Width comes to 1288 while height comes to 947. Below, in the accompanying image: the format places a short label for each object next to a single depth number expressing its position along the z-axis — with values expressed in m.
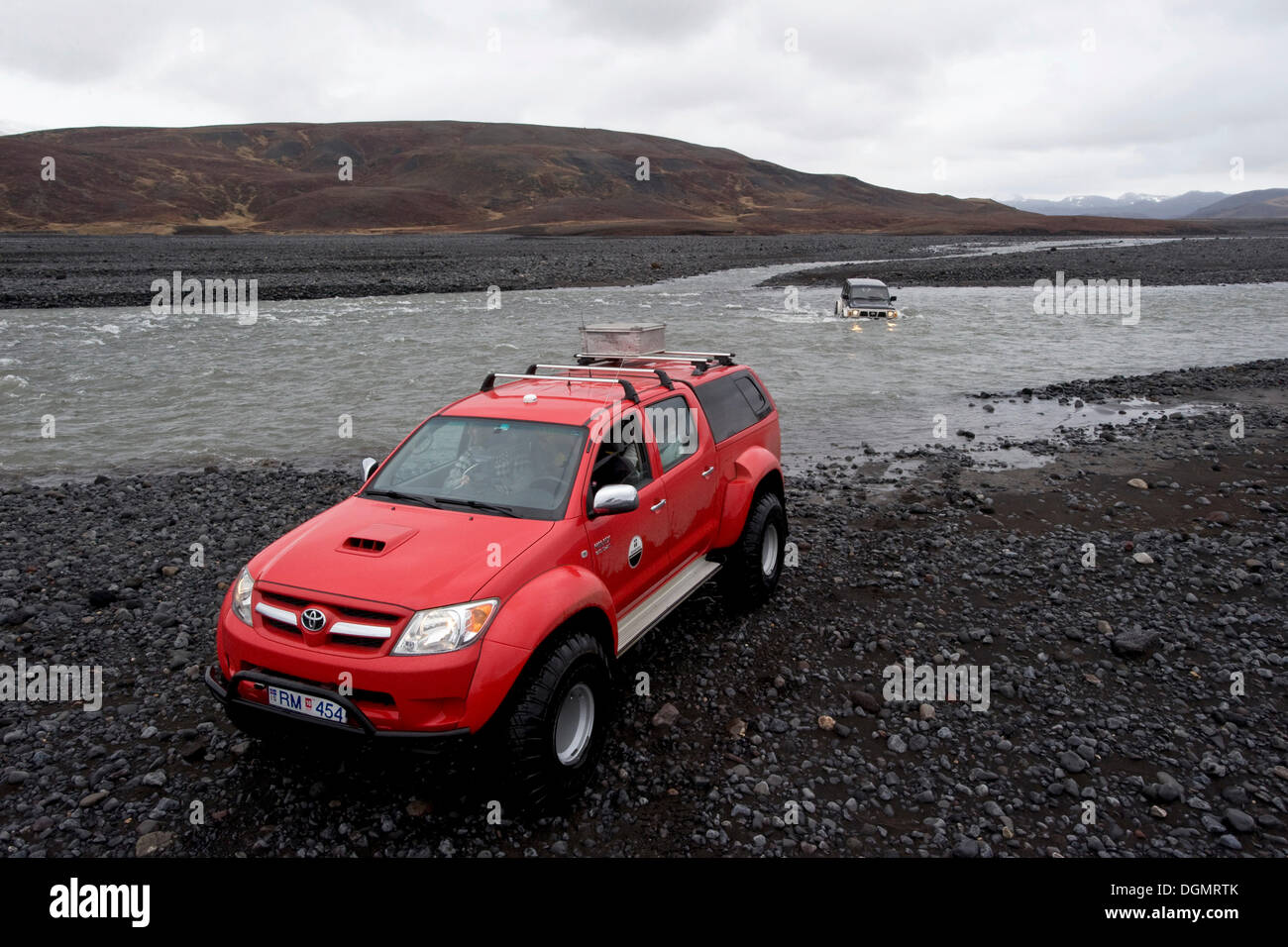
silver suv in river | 29.88
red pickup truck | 4.31
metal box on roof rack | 8.28
